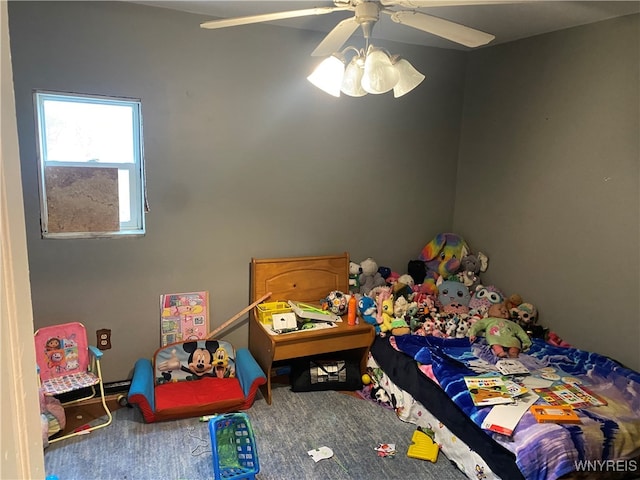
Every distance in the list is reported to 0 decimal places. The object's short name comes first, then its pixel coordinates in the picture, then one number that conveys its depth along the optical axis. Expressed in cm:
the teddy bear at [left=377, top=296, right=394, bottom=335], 311
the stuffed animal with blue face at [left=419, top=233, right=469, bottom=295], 362
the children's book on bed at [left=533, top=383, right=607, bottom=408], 224
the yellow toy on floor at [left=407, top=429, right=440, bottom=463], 241
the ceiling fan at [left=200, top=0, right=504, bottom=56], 167
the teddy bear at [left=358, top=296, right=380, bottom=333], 321
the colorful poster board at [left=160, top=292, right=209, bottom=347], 300
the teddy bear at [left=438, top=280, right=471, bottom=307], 344
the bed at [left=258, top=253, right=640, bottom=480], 198
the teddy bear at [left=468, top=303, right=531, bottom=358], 279
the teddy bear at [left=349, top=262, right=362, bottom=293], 347
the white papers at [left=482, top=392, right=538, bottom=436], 208
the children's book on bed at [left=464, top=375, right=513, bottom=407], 225
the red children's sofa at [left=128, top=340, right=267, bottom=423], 264
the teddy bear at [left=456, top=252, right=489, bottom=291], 357
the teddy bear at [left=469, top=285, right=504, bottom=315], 331
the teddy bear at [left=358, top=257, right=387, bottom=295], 346
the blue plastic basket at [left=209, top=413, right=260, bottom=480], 211
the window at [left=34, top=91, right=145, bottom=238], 265
